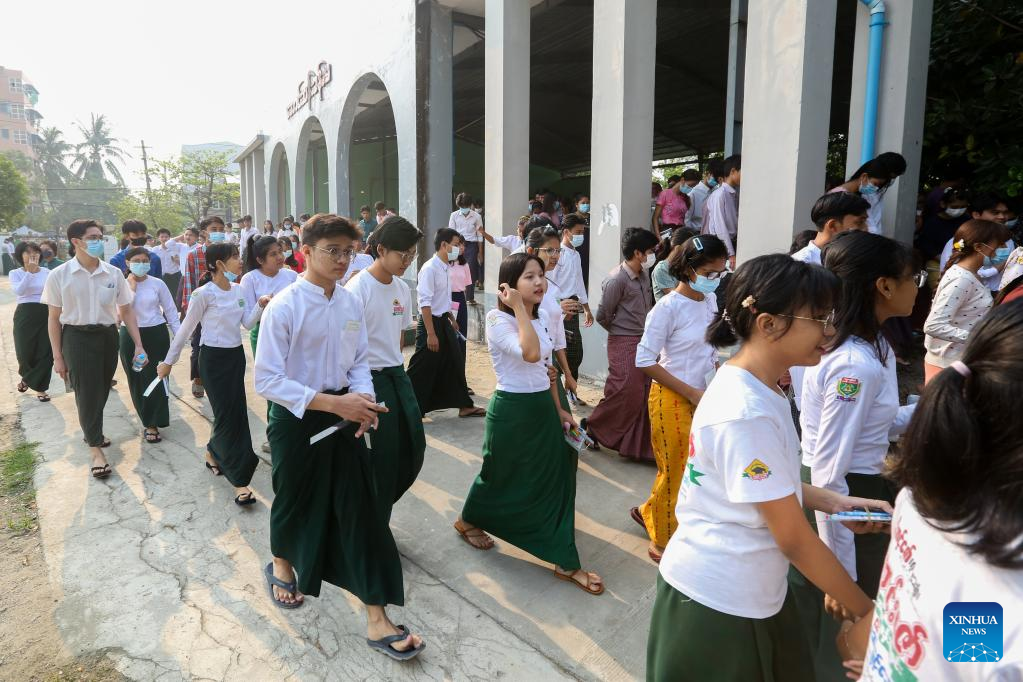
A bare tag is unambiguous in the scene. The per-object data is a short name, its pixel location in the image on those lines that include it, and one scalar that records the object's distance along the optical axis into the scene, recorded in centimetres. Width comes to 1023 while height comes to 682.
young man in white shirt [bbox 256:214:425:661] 251
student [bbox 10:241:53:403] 642
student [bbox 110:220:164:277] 627
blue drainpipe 516
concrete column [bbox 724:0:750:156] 621
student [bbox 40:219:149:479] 431
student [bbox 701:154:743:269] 560
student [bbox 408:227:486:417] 523
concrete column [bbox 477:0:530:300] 725
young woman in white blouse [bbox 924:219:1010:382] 372
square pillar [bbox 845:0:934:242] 507
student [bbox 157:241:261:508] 395
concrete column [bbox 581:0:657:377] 561
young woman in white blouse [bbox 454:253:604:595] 294
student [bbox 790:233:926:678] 177
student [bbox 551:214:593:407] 559
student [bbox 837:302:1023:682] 78
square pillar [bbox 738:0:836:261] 425
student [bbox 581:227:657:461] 437
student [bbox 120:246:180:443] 514
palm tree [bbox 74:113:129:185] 5325
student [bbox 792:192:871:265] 338
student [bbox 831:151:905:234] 471
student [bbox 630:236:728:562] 306
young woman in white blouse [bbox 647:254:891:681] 133
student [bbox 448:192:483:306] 924
